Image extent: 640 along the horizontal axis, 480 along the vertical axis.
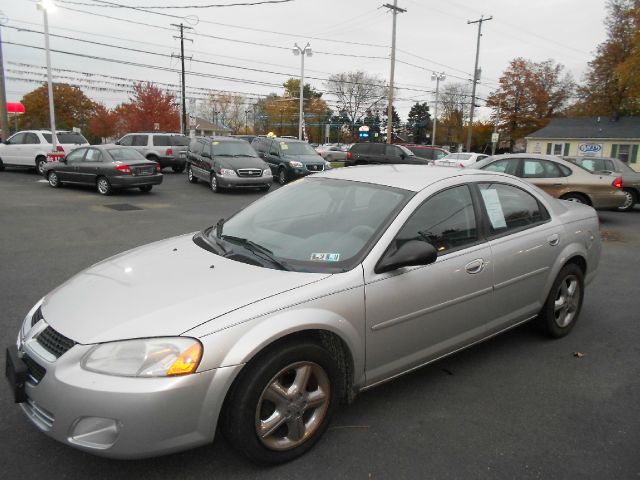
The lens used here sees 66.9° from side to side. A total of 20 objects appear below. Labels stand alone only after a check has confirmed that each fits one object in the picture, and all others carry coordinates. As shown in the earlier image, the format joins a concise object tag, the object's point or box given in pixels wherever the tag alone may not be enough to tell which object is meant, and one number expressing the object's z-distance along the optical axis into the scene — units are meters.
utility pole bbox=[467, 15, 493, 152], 41.03
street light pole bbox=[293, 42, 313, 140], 36.19
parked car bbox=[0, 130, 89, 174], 19.38
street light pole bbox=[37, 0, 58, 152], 18.23
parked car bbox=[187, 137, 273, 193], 15.63
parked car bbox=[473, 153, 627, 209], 11.44
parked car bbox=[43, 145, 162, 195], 14.42
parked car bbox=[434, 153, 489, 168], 20.88
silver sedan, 2.23
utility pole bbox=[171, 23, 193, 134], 39.14
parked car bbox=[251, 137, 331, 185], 17.64
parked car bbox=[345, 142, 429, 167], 23.34
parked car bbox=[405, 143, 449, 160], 25.86
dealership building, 37.53
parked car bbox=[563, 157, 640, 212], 13.99
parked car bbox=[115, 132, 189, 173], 21.72
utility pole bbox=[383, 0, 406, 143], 32.69
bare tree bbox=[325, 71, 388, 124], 72.75
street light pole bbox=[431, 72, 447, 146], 45.94
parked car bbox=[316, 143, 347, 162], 37.70
